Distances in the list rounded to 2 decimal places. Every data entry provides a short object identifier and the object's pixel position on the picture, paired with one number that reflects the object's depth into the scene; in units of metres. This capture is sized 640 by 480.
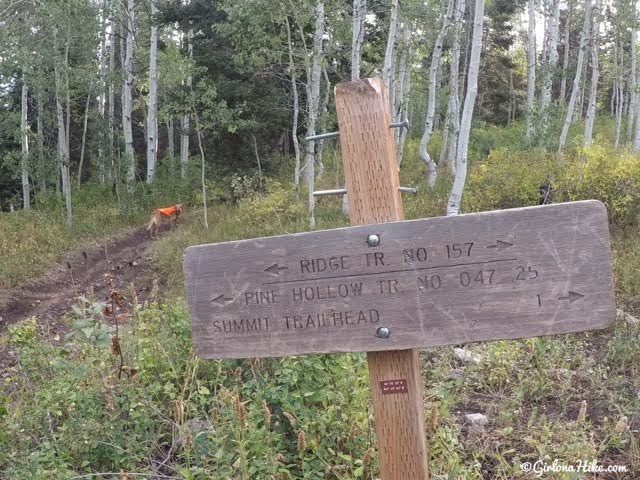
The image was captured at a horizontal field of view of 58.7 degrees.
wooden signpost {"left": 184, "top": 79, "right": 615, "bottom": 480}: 1.53
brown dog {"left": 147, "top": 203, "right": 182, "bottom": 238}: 14.62
